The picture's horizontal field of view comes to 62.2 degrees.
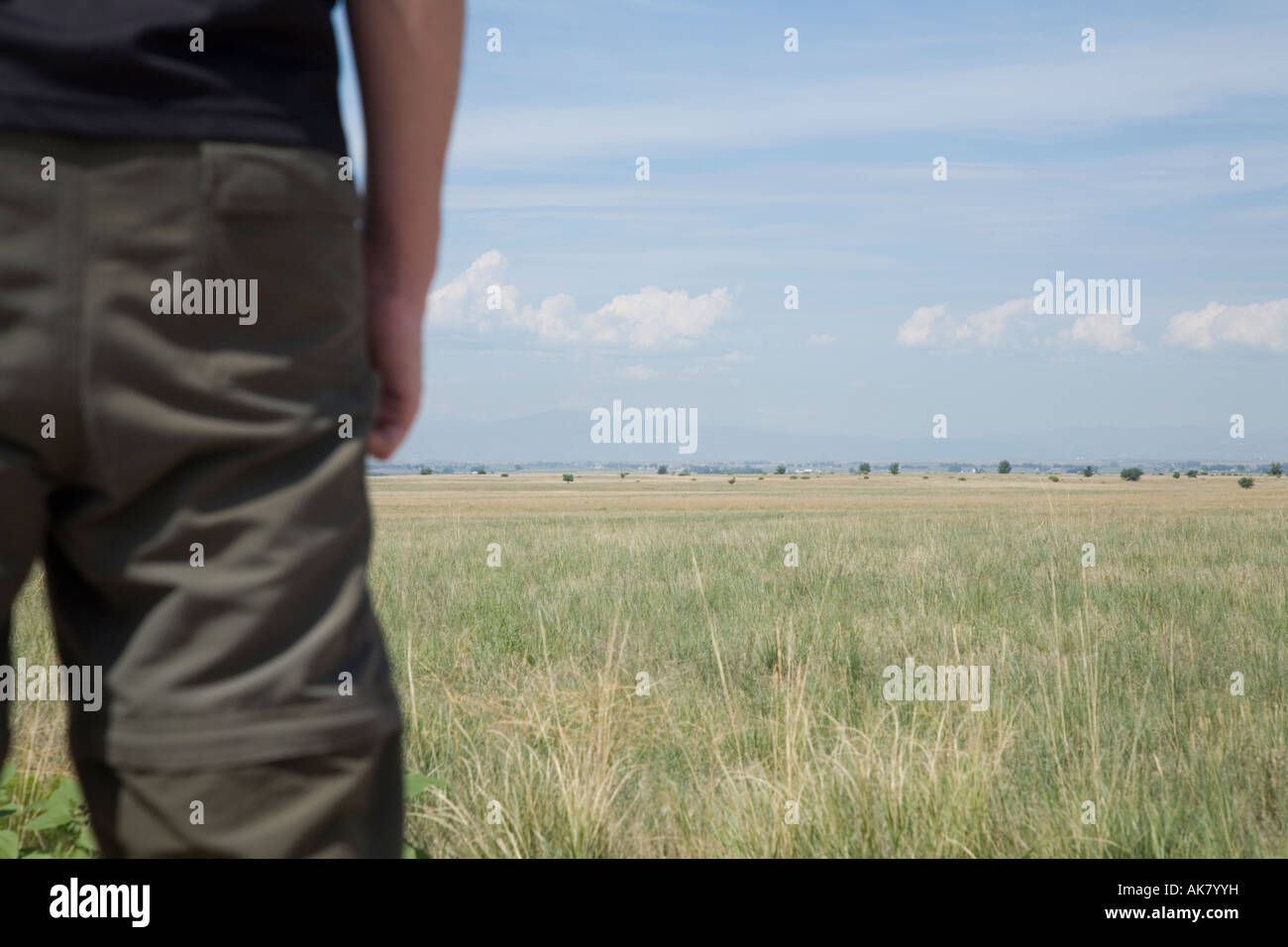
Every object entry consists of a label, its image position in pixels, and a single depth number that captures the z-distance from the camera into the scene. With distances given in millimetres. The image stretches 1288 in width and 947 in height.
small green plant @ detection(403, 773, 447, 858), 2496
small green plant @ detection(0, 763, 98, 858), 2541
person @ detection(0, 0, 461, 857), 960
